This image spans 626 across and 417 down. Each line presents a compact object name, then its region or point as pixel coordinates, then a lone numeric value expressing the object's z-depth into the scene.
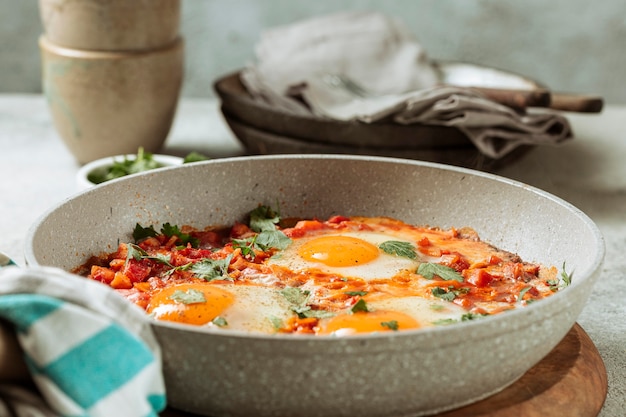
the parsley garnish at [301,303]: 1.87
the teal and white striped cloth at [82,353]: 1.38
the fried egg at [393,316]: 1.77
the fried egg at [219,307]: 1.81
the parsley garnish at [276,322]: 1.81
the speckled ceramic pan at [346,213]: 1.44
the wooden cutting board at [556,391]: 1.67
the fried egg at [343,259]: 2.16
